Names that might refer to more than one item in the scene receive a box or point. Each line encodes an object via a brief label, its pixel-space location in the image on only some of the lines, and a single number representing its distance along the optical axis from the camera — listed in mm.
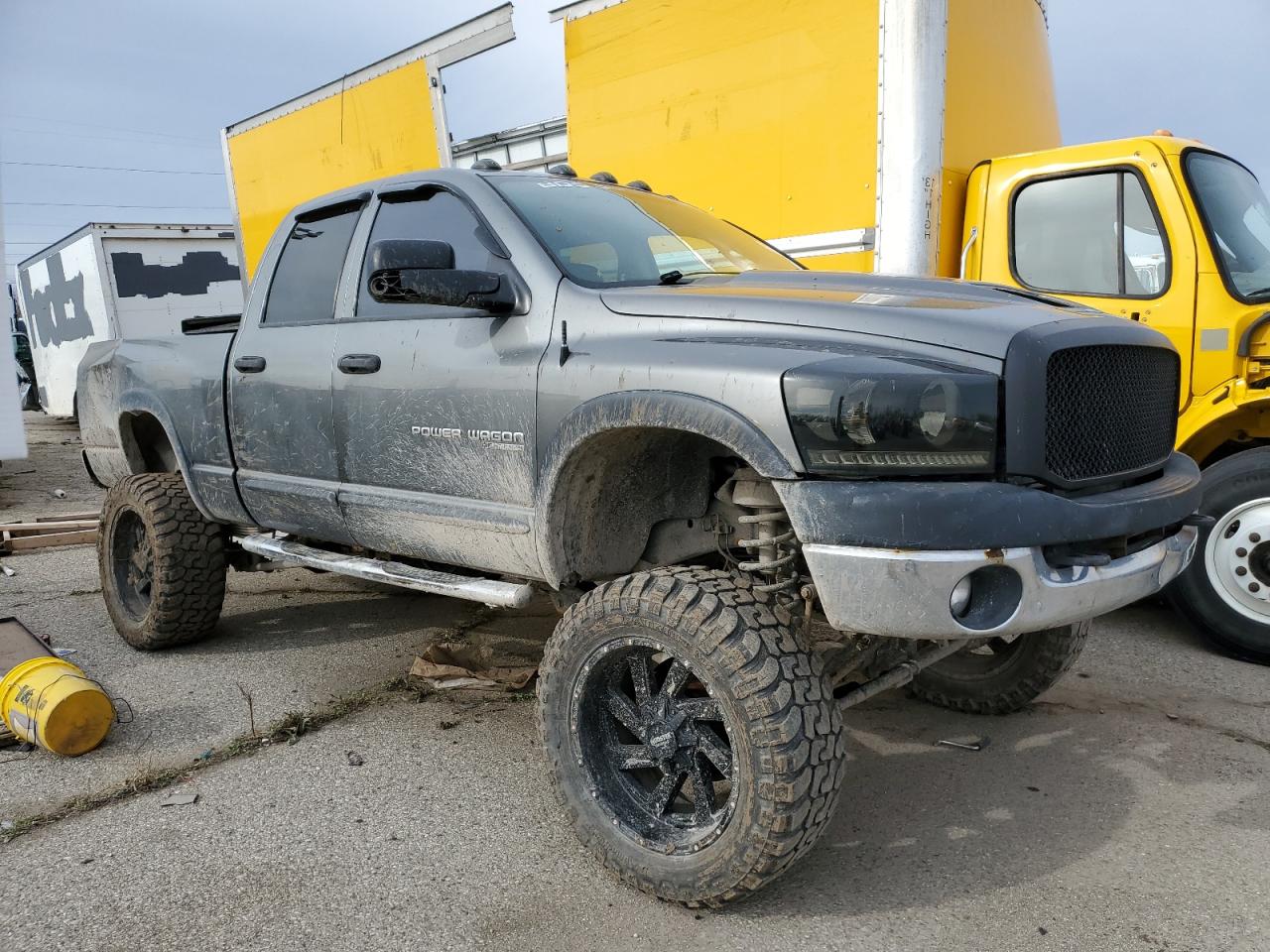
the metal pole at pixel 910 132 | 4582
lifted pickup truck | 2172
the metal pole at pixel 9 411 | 9758
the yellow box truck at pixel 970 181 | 4270
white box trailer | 14609
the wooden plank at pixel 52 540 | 6961
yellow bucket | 3270
